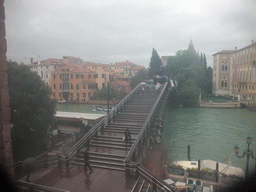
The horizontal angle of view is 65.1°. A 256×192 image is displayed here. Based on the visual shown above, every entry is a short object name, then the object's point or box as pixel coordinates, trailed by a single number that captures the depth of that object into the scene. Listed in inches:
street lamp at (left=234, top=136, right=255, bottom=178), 327.3
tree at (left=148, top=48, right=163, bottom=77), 1637.8
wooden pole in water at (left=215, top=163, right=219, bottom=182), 433.9
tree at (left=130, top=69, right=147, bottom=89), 1780.3
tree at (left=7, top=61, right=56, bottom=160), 494.6
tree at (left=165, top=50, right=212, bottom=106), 1460.4
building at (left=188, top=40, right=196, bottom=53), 3120.3
